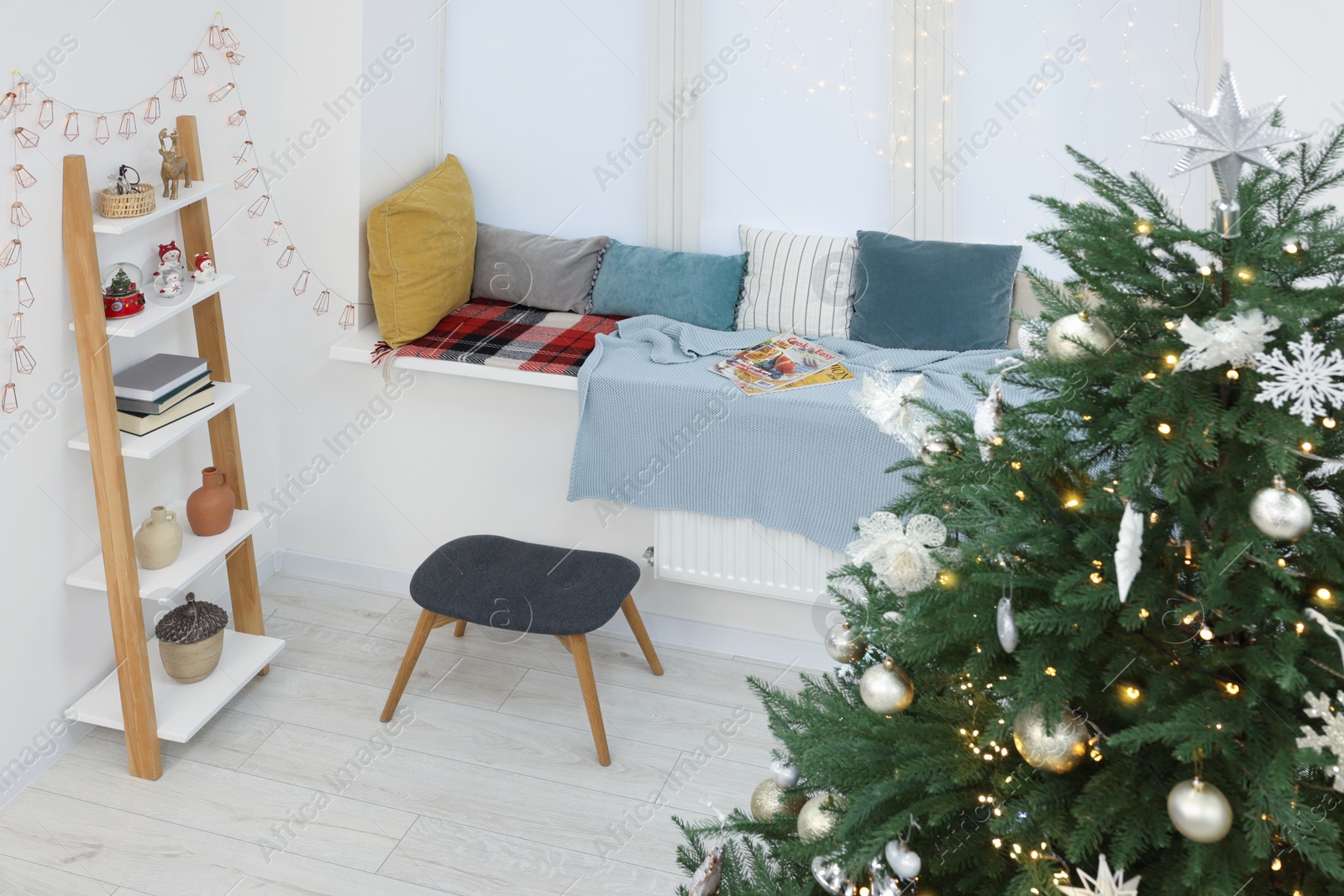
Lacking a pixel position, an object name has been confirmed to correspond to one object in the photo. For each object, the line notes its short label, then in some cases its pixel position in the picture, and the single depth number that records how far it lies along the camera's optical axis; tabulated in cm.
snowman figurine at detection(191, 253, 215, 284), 247
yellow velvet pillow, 276
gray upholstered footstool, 245
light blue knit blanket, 247
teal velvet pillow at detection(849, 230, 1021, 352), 265
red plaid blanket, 272
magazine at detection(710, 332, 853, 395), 256
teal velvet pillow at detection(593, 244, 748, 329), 284
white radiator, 262
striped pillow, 280
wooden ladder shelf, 216
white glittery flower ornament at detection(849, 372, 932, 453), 128
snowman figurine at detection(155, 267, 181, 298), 238
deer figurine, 237
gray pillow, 296
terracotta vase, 254
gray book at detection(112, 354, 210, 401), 232
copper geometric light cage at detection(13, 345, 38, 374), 218
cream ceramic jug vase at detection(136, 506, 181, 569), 241
